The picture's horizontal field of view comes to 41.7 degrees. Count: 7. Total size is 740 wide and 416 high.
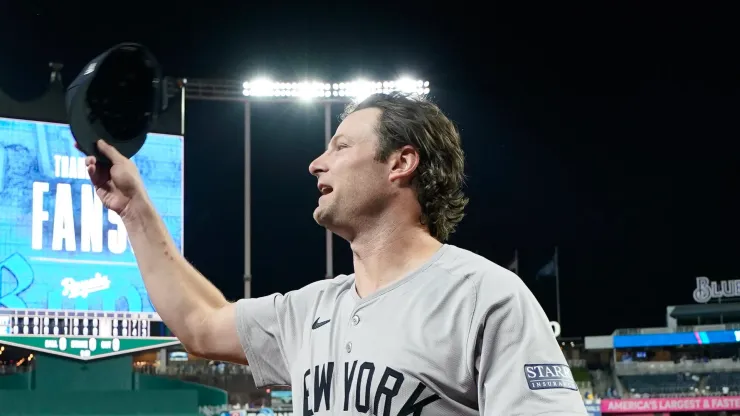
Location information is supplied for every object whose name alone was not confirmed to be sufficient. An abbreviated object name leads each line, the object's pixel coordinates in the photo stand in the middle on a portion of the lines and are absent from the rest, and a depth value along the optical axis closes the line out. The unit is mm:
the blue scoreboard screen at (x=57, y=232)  16688
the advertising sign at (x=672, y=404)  29297
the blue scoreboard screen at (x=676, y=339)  33656
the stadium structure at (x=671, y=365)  30469
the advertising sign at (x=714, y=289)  36875
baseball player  2029
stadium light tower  23953
